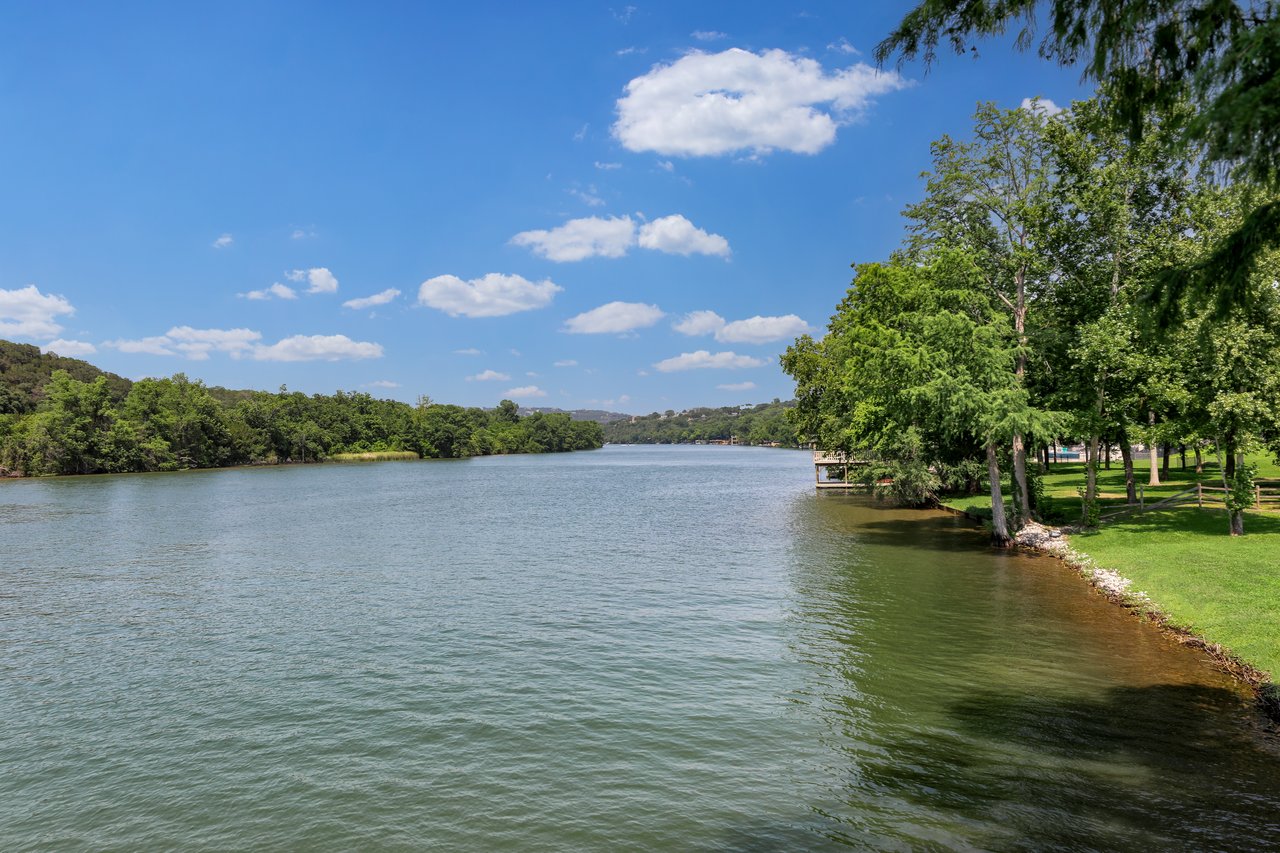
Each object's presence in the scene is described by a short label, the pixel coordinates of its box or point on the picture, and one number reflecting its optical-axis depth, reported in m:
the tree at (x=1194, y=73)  6.18
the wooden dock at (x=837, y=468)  66.65
